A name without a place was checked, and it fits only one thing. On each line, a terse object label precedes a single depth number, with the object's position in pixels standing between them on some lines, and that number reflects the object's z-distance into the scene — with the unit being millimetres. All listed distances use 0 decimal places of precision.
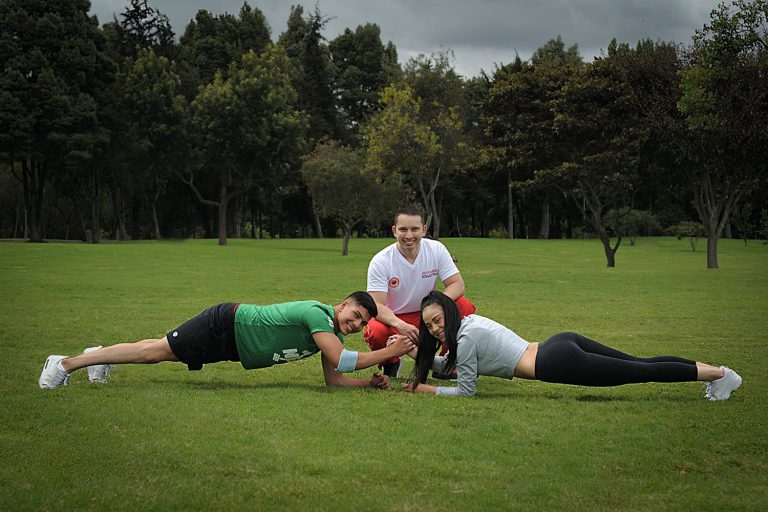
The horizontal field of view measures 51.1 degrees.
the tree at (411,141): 49750
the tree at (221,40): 67000
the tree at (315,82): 69188
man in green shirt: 8297
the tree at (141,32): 62844
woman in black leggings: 7699
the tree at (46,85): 48188
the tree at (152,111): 54438
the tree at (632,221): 61438
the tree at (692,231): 56188
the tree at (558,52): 72738
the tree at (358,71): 74375
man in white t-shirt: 9375
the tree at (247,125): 53125
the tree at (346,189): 45750
